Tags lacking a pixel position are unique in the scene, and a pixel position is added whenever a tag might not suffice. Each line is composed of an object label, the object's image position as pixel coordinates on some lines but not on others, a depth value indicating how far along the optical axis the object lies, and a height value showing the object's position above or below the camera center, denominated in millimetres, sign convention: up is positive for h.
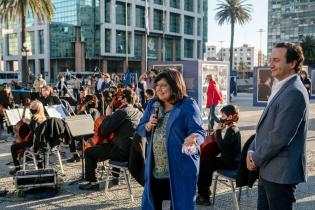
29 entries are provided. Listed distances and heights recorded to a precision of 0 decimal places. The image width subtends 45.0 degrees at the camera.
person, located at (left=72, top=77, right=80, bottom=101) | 22162 -709
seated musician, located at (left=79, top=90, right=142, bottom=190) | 5527 -868
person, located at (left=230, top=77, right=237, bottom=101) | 24297 -714
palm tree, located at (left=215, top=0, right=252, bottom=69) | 56094 +9190
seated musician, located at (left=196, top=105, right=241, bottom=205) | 4768 -859
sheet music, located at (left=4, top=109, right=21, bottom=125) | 7973 -868
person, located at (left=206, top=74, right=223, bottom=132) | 11883 -741
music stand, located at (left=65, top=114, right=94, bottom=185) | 6285 -861
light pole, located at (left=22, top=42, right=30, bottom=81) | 26142 +1678
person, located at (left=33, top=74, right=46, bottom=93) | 11577 -295
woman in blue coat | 3332 -607
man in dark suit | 2711 -427
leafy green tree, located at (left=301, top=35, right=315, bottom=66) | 61656 +4002
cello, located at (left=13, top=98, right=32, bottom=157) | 6914 -1049
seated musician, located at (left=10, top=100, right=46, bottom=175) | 6559 -856
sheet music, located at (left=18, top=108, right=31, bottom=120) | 7992 -816
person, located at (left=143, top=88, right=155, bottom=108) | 9264 -454
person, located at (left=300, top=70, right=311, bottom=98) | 14286 -215
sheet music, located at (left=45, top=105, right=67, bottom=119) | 7508 -739
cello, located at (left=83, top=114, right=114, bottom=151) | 5801 -1008
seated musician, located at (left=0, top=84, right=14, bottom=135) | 11594 -814
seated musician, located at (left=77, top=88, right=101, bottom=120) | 9182 -734
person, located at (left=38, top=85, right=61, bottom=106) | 9312 -582
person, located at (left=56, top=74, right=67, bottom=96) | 18509 -595
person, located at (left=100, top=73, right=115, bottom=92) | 14542 -291
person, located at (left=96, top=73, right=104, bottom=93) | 16245 -376
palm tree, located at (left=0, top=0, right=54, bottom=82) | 26875 +4807
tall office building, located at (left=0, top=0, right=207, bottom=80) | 58531 +6333
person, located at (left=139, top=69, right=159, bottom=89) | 12754 -72
